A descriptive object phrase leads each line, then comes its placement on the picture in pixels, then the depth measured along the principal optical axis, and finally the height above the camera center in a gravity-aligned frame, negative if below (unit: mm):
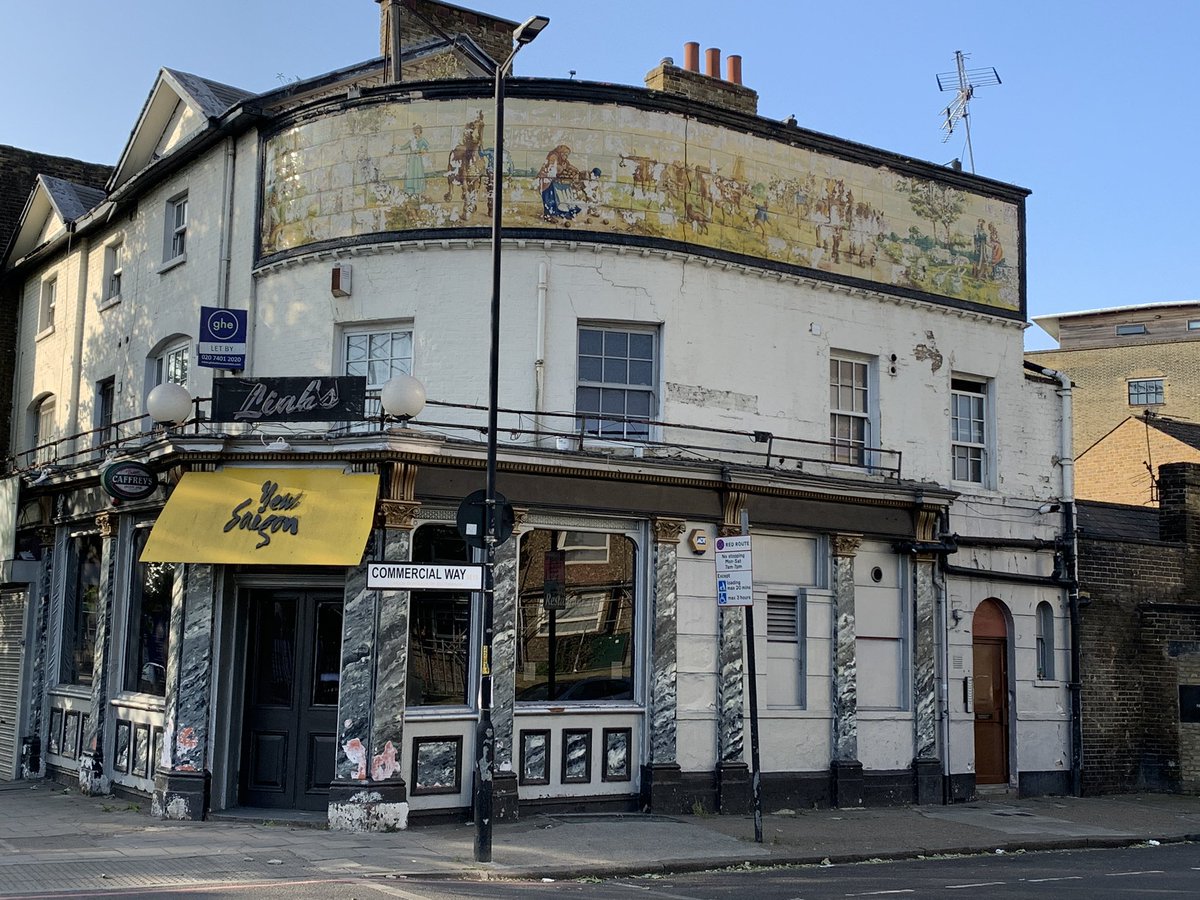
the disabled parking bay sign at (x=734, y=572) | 14547 +855
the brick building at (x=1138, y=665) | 20859 -113
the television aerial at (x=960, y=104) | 22422 +9124
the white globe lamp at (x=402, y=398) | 15227 +2787
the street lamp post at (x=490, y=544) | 13031 +1044
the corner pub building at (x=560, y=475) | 15734 +2197
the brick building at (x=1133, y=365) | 42594 +9415
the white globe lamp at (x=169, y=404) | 16609 +2915
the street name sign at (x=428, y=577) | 13859 +709
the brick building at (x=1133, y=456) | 27859 +4207
